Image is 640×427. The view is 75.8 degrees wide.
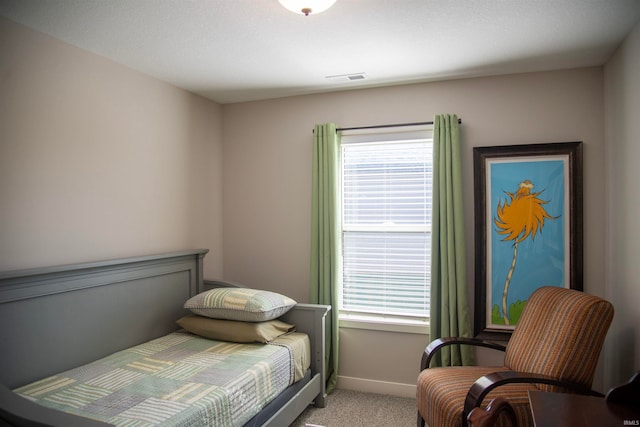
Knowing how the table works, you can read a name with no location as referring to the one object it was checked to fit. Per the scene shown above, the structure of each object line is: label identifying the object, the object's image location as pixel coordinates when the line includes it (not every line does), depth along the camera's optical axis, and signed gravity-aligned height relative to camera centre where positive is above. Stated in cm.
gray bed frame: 212 -67
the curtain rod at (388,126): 333 +73
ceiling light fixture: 188 +97
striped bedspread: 187 -89
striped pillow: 285 -65
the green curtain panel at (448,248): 311 -27
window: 337 -11
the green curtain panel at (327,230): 346 -14
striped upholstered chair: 206 -82
